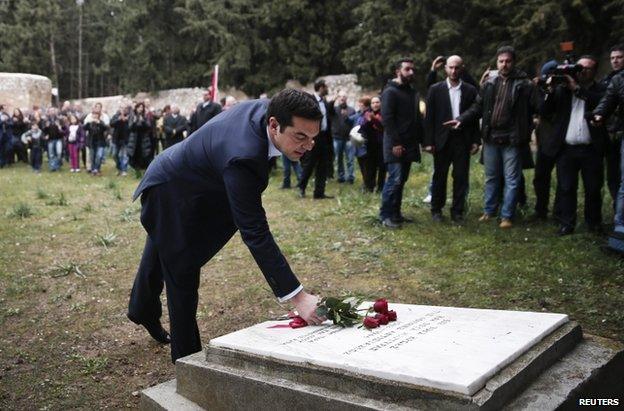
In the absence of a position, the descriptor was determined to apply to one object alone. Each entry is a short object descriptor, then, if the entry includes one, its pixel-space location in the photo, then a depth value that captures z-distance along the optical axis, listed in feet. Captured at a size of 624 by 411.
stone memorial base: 8.00
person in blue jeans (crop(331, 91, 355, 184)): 41.93
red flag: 48.46
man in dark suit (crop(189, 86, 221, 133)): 43.25
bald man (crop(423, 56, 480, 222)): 25.64
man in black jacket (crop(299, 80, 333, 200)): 34.81
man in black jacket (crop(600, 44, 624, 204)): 21.04
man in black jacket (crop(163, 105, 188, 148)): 52.24
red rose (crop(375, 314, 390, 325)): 10.40
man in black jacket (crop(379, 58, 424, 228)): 25.36
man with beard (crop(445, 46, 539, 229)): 23.84
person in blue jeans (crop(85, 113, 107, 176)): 53.11
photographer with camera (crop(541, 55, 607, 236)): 22.00
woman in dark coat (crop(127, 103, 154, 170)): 50.34
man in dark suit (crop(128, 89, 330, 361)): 9.89
